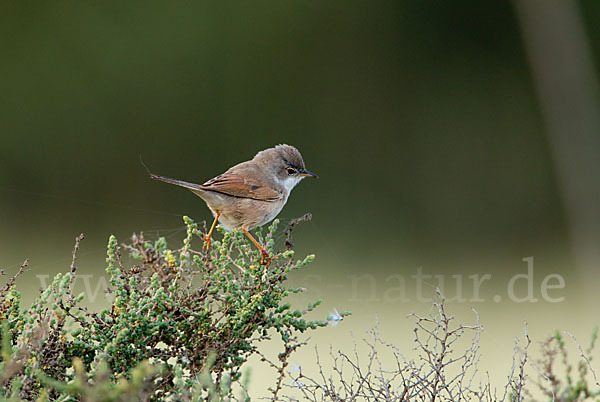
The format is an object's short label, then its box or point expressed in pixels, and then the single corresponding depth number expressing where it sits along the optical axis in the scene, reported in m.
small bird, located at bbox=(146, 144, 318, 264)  8.34
